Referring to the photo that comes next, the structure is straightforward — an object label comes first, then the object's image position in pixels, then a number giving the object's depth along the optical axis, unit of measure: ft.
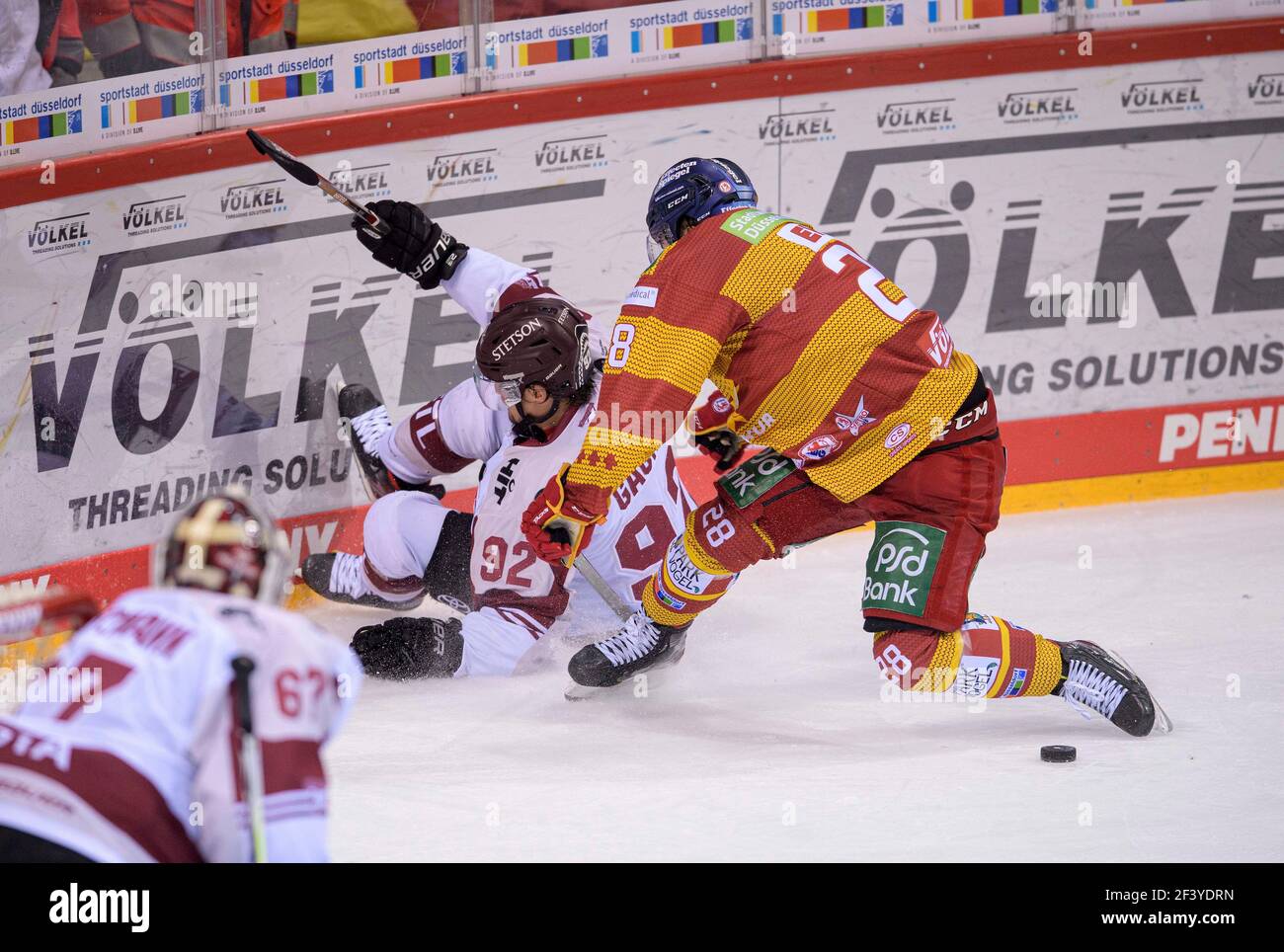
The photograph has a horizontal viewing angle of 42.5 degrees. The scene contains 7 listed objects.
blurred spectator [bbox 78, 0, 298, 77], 16.56
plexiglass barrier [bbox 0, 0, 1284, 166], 16.30
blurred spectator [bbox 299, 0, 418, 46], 17.88
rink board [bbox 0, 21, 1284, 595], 15.88
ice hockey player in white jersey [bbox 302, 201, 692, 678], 14.21
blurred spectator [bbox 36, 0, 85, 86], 16.29
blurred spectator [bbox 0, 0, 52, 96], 16.07
